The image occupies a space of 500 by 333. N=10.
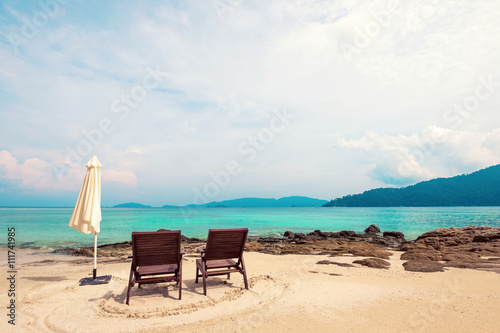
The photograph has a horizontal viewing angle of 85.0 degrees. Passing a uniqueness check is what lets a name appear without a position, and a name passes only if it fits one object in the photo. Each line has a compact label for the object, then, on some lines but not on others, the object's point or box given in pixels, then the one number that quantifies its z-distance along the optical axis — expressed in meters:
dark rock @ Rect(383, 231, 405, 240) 20.82
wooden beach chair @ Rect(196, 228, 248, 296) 5.38
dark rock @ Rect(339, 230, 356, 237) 23.20
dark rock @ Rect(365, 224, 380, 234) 26.56
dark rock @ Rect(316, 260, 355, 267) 8.16
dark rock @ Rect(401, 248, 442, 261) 8.76
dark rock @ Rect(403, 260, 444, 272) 7.17
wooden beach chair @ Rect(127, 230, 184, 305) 4.77
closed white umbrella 6.05
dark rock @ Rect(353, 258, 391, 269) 7.87
